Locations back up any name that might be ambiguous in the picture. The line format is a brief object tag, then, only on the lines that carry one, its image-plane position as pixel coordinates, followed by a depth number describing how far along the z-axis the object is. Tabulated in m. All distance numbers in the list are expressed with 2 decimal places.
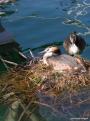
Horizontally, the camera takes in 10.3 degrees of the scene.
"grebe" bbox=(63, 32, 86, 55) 8.00
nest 6.26
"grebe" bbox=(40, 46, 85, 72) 6.74
